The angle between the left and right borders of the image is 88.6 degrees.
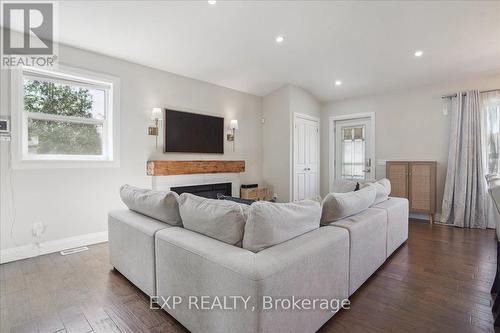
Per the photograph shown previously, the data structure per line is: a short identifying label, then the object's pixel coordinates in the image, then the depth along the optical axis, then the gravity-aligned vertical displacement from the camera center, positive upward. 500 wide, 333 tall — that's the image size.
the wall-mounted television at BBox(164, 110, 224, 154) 4.17 +0.57
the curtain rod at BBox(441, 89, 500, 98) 4.11 +1.17
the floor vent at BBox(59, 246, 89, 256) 3.02 -1.02
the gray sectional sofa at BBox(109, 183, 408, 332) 1.23 -0.61
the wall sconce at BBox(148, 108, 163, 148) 3.85 +0.73
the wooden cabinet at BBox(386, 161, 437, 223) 4.36 -0.34
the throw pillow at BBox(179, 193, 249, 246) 1.50 -0.33
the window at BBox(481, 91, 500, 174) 4.05 +0.59
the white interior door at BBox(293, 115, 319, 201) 5.32 +0.15
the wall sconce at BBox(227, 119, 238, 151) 4.95 +0.72
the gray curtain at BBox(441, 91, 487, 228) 4.08 -0.05
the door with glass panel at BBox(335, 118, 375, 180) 5.48 +0.33
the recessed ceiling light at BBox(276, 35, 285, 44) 3.50 +1.74
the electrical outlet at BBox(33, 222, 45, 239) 2.95 -0.73
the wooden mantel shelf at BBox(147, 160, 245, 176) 3.80 -0.03
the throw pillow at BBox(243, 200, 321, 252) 1.41 -0.34
